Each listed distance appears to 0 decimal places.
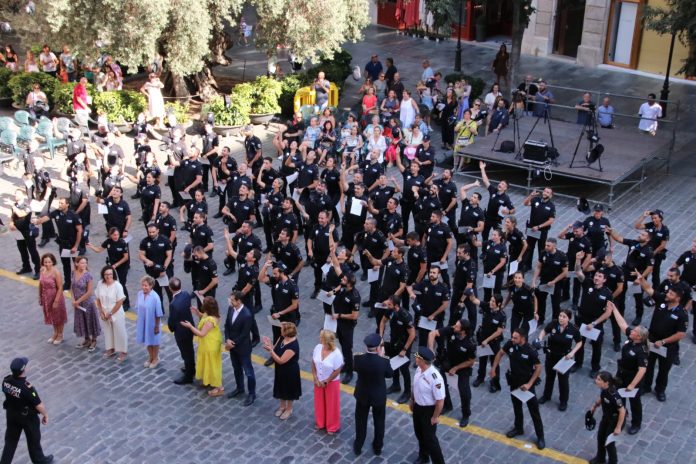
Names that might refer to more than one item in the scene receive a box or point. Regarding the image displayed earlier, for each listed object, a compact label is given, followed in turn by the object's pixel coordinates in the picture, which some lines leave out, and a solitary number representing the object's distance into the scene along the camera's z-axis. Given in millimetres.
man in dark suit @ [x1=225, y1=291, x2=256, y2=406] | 11953
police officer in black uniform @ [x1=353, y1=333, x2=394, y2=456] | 10812
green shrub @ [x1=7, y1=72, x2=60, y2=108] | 25578
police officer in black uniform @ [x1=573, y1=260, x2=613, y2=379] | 12406
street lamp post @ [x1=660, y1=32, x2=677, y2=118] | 24928
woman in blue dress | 12742
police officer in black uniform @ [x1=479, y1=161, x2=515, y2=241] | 15798
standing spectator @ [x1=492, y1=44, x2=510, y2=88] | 27188
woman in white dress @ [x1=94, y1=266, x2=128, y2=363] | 13117
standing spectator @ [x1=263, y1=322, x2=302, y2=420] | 11305
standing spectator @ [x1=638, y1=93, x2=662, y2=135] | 22281
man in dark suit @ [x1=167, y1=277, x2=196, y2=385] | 12356
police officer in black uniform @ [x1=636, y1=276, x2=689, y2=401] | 11875
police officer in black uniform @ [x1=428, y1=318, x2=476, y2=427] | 11305
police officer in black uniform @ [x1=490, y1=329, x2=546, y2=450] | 11062
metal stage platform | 19422
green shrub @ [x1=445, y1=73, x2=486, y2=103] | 24859
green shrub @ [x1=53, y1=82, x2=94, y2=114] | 24719
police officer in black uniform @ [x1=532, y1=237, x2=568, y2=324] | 13633
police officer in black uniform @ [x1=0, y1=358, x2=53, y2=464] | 10680
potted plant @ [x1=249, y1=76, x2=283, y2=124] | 24594
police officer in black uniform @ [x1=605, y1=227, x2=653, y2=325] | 13844
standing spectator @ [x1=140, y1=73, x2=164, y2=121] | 23781
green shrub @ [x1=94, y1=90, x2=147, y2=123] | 23945
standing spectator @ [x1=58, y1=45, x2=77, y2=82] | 27584
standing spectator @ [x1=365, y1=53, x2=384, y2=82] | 26828
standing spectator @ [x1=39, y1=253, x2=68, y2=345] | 13695
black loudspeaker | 19625
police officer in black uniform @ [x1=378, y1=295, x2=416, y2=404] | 11773
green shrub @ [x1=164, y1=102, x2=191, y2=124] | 24169
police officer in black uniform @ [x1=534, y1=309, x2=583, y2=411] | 11625
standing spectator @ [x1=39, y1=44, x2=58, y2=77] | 27750
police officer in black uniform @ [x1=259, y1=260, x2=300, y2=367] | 12945
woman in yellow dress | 12045
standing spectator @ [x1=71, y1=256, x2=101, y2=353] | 13391
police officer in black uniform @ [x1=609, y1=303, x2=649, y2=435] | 10938
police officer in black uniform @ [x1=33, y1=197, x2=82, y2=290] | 15391
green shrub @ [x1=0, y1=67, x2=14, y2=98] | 26578
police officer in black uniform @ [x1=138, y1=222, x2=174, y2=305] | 14320
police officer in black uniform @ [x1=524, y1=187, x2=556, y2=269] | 15391
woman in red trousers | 11148
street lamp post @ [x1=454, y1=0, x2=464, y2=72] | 28734
